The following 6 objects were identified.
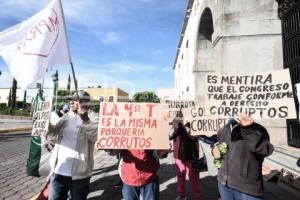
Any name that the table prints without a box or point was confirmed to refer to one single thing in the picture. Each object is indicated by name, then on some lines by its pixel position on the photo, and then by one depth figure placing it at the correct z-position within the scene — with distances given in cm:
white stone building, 658
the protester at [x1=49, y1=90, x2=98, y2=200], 234
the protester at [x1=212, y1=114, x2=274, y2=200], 212
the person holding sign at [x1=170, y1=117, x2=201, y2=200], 341
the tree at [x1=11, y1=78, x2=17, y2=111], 3432
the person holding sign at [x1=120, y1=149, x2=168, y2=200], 221
